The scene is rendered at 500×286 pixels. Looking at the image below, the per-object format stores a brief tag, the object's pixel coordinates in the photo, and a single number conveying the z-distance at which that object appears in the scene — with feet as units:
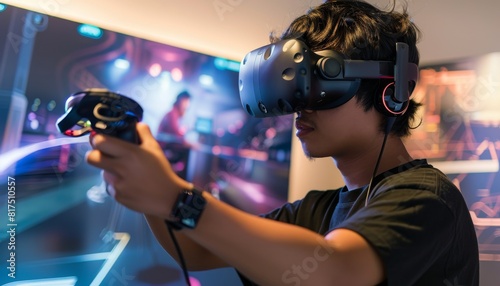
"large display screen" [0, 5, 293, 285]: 3.87
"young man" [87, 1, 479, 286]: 1.73
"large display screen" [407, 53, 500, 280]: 5.21
